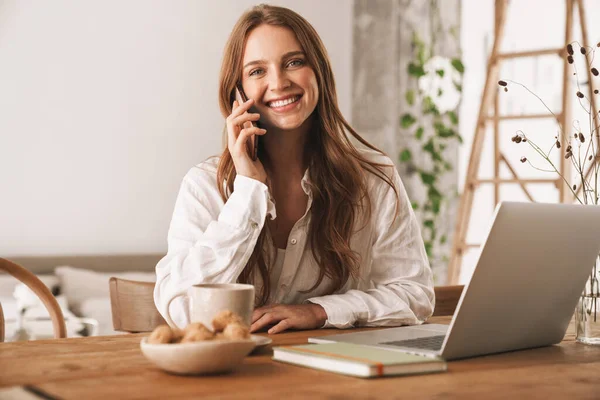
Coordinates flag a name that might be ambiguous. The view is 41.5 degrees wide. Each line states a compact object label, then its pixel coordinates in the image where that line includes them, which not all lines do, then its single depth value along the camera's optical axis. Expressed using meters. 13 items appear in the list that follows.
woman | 1.80
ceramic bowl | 1.01
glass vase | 1.42
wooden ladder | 4.72
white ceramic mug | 1.17
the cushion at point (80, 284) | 3.79
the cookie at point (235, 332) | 1.05
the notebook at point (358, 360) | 1.06
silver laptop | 1.14
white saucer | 1.23
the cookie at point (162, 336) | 1.04
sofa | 3.14
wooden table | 0.95
